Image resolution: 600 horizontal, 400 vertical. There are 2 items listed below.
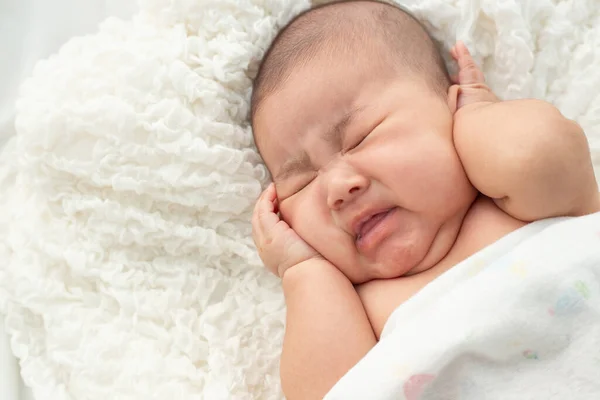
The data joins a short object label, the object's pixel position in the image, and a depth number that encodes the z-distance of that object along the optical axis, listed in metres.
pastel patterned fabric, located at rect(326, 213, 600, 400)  0.42
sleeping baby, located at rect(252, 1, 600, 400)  0.46
